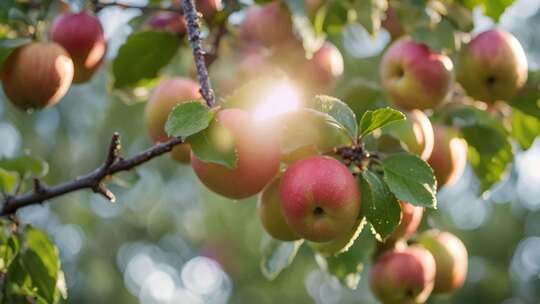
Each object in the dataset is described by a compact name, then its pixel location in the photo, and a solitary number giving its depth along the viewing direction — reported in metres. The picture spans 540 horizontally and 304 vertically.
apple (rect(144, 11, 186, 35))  1.68
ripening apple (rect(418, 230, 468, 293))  1.66
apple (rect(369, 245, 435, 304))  1.60
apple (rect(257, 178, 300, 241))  1.45
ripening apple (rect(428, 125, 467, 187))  1.59
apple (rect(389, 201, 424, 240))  1.51
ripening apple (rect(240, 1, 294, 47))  1.69
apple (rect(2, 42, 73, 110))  1.53
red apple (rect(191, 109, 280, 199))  1.38
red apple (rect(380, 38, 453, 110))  1.60
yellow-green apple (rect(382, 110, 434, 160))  1.50
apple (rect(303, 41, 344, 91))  1.67
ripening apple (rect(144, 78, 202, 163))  1.56
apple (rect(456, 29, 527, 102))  1.64
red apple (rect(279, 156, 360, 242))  1.38
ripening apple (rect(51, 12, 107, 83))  1.61
